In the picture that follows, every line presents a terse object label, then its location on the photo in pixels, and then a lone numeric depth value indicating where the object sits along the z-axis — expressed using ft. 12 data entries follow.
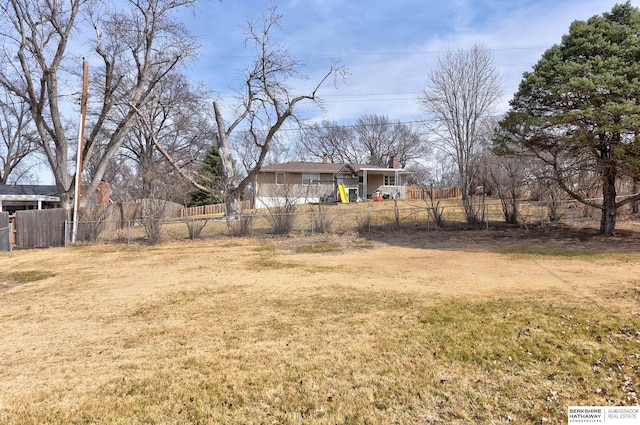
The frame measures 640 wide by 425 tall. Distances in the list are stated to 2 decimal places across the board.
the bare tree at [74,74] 55.47
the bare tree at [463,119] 91.40
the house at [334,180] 108.78
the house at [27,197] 83.05
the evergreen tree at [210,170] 116.03
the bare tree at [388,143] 160.66
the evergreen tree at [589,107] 36.73
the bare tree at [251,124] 61.11
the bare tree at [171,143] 84.53
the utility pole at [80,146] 51.37
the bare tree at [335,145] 167.22
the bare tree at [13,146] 117.29
